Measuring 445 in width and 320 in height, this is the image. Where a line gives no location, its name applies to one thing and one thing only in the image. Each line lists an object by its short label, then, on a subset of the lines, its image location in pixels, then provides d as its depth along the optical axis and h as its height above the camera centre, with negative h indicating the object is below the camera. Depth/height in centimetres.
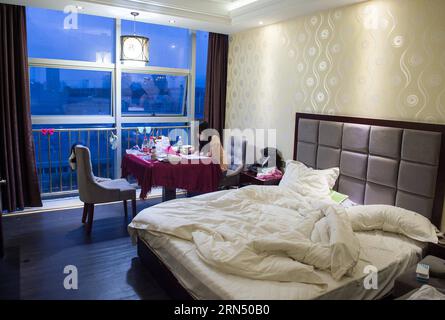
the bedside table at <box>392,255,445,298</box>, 228 -108
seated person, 448 -50
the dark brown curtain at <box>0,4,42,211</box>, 413 -20
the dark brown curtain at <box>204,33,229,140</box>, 569 +46
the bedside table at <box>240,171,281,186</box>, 440 -89
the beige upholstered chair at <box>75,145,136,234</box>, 379 -94
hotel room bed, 212 -74
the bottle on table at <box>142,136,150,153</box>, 461 -54
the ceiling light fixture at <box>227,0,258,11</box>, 458 +139
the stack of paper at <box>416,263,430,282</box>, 231 -102
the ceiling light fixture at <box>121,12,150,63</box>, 414 +68
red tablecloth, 403 -80
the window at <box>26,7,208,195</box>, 472 +24
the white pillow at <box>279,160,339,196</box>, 368 -73
